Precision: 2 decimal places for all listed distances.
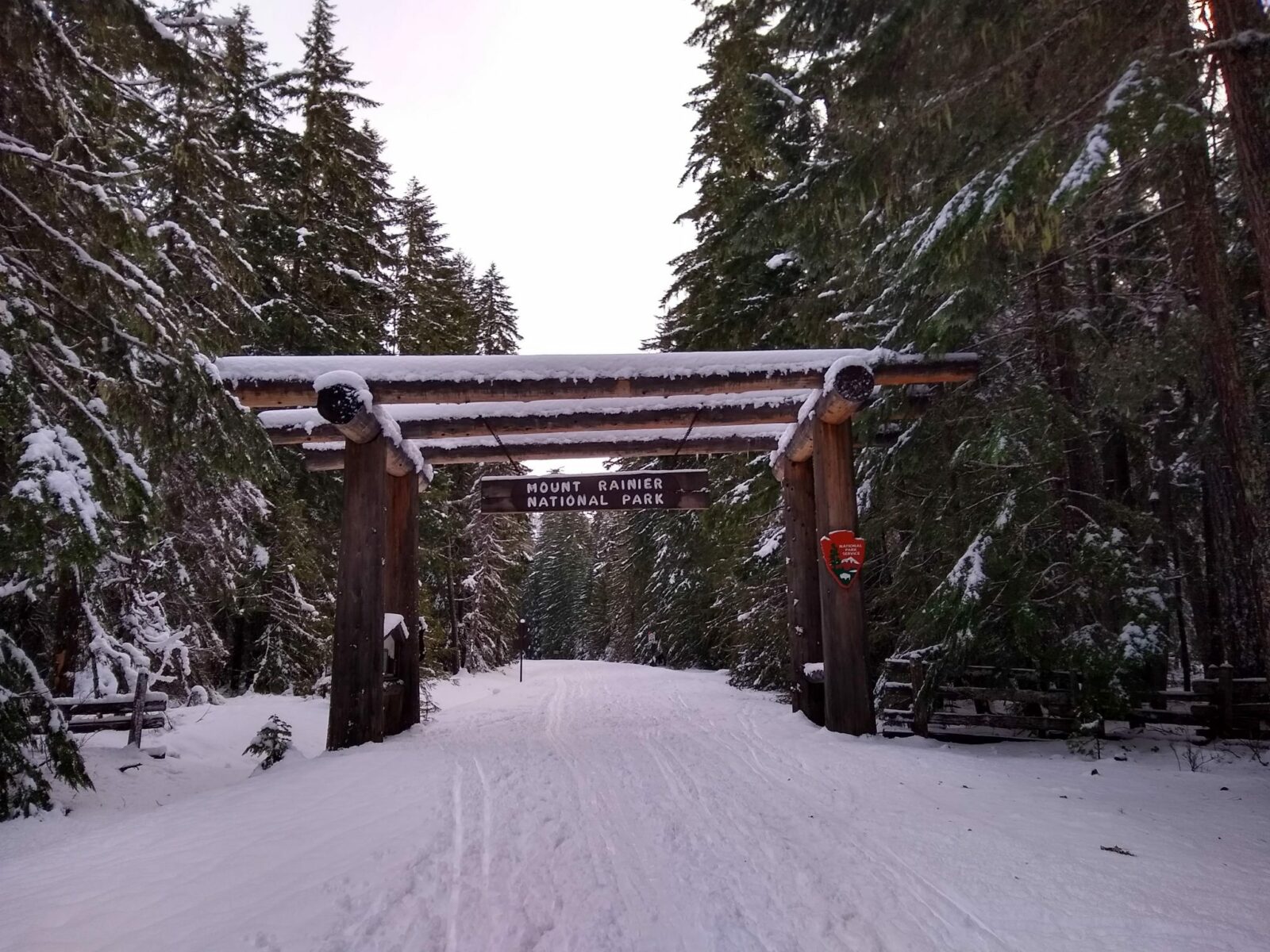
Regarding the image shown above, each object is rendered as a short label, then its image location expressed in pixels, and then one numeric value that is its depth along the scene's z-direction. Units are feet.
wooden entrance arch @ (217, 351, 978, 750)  27.02
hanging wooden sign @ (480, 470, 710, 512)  32.96
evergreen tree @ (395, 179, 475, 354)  72.43
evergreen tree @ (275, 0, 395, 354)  48.21
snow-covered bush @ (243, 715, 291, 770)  25.14
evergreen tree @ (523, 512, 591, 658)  183.11
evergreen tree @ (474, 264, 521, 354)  97.04
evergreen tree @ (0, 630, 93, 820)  16.97
